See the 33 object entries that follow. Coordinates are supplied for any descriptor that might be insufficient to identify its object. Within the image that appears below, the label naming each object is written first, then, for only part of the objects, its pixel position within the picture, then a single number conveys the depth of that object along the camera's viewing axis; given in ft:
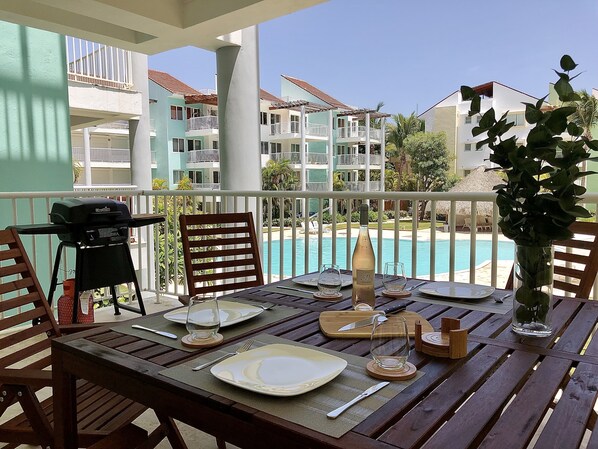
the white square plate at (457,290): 5.69
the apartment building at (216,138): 73.67
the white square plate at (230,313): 4.79
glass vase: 4.34
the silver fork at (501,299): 5.54
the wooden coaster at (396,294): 5.82
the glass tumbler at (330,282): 5.89
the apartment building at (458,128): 98.84
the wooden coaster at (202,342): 4.15
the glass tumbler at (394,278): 5.95
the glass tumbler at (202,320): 4.20
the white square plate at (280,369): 3.24
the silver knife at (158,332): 4.43
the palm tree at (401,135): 108.68
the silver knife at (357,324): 4.48
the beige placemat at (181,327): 4.36
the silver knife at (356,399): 2.91
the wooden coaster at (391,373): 3.42
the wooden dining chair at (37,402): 4.84
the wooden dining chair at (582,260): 6.71
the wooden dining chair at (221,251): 8.99
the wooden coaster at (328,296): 5.76
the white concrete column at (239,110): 17.56
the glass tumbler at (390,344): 3.47
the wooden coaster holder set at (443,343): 3.81
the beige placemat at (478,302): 5.28
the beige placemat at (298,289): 6.02
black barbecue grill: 9.98
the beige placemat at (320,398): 2.84
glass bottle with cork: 5.24
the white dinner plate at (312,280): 6.48
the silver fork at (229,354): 3.66
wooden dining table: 2.71
